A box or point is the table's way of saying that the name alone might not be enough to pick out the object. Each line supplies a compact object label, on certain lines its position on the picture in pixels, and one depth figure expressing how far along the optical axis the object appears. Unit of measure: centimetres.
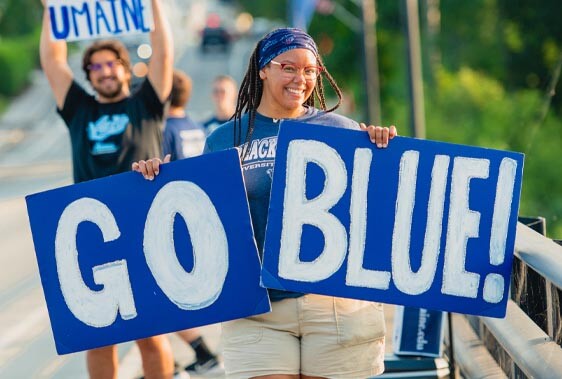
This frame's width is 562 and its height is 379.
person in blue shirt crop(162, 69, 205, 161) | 1692
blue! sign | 924
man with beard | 1264
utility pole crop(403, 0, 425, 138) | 3688
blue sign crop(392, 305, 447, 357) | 1280
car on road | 13849
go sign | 950
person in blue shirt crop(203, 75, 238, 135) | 2073
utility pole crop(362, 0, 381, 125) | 5658
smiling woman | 901
